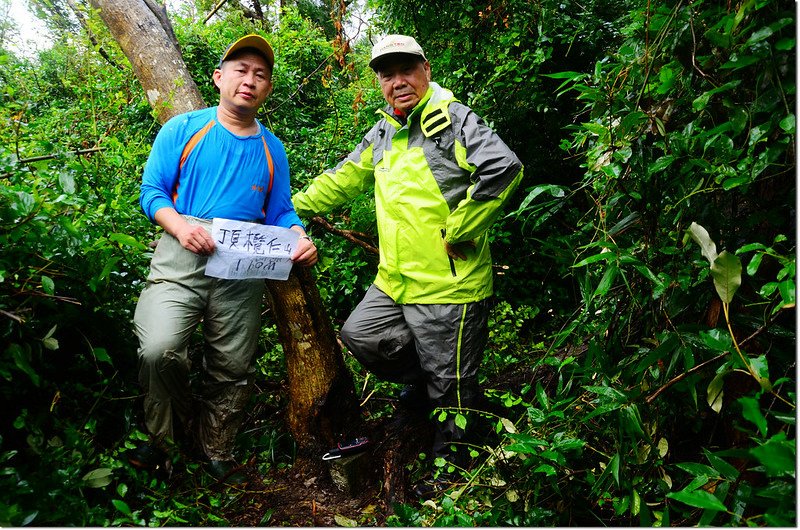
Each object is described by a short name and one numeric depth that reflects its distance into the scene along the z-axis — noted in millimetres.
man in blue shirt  2559
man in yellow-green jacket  2818
